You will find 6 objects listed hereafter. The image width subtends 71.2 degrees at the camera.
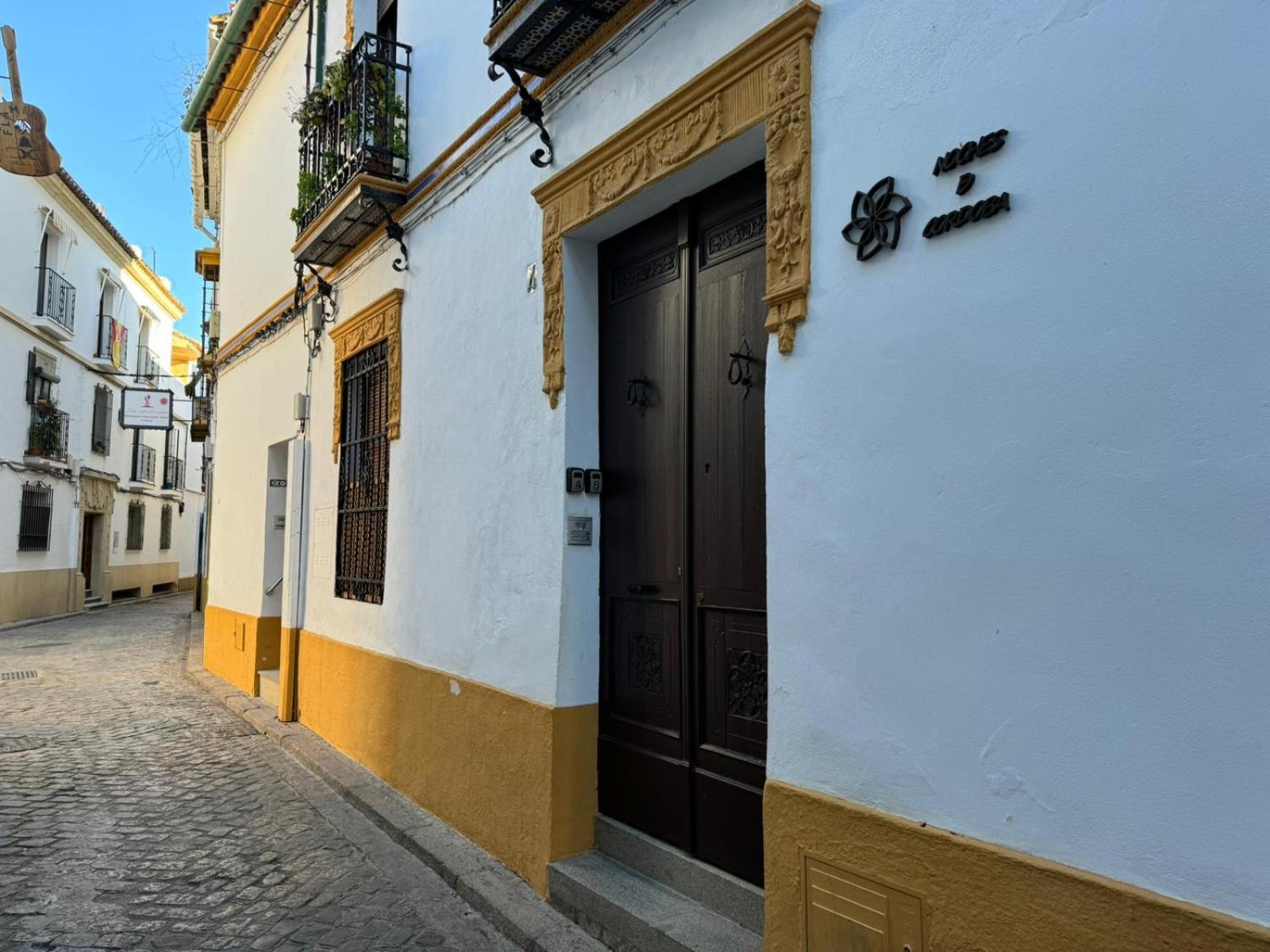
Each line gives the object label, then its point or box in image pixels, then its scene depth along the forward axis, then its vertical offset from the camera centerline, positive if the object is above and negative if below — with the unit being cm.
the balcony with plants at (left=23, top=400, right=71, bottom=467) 1839 +219
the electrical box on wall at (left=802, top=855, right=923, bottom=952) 231 -100
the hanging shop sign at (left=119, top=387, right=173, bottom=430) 1834 +273
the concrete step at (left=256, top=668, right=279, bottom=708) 846 -142
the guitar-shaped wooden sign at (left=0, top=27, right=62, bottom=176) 784 +356
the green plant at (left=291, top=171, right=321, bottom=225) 706 +282
